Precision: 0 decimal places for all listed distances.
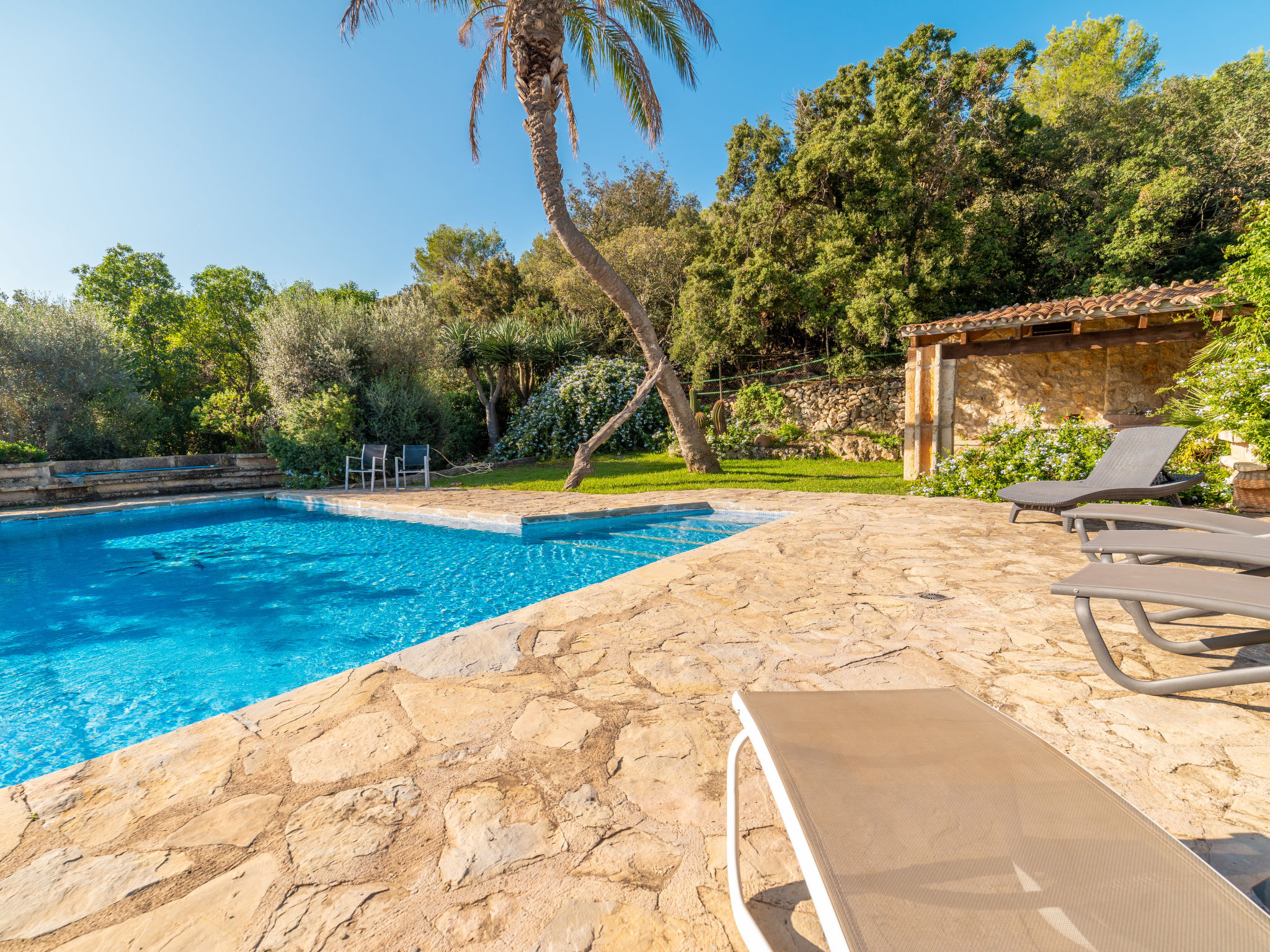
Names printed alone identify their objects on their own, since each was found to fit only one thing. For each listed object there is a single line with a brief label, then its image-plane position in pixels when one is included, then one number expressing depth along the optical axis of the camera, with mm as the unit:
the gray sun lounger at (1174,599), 1765
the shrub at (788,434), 13812
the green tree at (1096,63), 20203
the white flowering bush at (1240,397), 5605
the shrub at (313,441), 11383
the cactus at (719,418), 14539
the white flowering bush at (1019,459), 6809
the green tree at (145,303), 18875
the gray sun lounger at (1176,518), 3166
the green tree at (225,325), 20609
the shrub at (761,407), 14445
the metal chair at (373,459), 10766
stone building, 7777
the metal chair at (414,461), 10931
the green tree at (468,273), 22141
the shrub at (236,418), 12773
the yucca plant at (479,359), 15000
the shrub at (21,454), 9828
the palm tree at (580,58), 8539
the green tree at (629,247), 17953
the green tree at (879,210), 12867
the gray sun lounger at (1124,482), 4938
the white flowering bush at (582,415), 14906
